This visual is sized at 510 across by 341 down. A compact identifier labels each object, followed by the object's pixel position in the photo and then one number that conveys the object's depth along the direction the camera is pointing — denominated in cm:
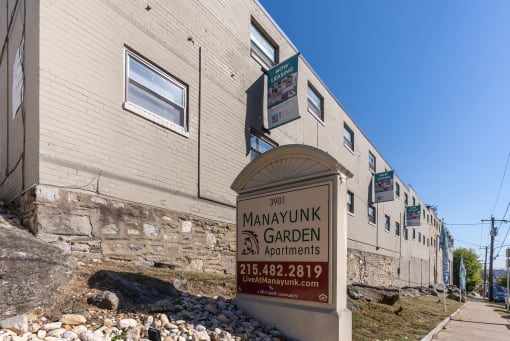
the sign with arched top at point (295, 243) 470
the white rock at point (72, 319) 396
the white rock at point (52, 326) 376
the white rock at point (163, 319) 455
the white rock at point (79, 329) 378
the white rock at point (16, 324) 363
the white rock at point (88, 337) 365
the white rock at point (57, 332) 365
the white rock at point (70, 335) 364
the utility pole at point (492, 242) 4458
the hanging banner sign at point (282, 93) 1193
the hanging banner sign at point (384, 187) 2484
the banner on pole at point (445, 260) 1891
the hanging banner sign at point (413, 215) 3472
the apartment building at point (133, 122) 661
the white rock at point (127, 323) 412
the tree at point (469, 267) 6462
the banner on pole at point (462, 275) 2612
